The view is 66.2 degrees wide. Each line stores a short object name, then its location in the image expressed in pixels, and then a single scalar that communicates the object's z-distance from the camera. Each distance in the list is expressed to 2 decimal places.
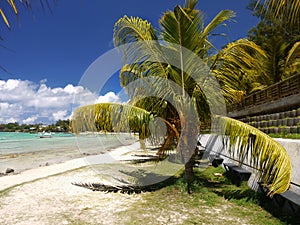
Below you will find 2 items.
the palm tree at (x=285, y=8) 2.08
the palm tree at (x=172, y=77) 5.26
